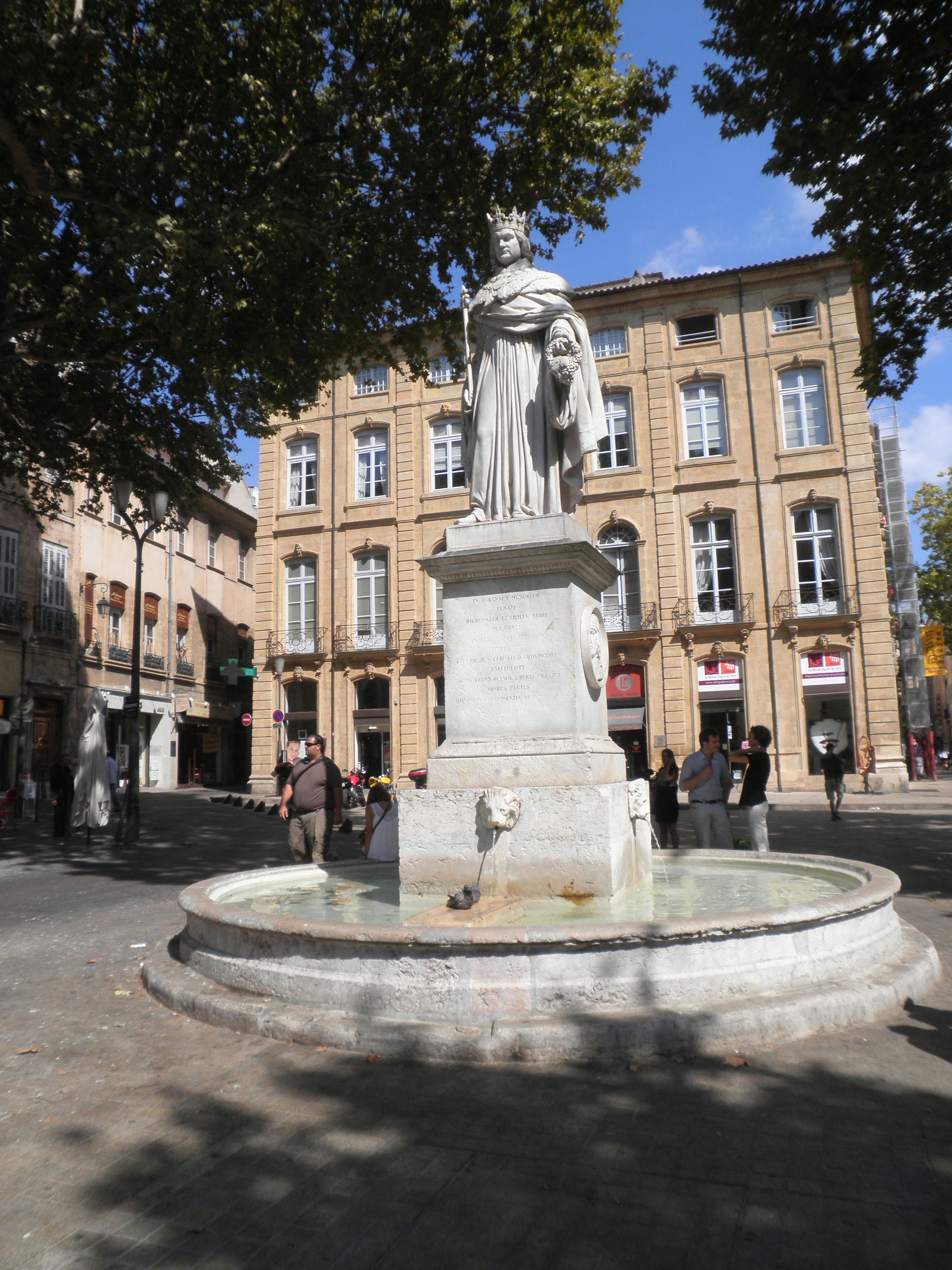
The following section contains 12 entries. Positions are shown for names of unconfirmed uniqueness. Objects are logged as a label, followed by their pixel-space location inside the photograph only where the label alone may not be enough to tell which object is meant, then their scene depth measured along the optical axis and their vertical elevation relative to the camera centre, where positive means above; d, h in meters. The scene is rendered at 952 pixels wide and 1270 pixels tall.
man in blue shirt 9.50 -0.40
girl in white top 8.77 -0.71
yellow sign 37.75 +4.16
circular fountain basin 4.06 -1.06
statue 6.59 +2.60
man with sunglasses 9.44 -0.43
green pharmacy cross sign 37.47 +3.89
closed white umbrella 15.81 -0.18
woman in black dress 11.23 -0.63
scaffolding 35.72 +6.35
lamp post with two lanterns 15.20 +0.94
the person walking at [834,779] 18.17 -0.58
